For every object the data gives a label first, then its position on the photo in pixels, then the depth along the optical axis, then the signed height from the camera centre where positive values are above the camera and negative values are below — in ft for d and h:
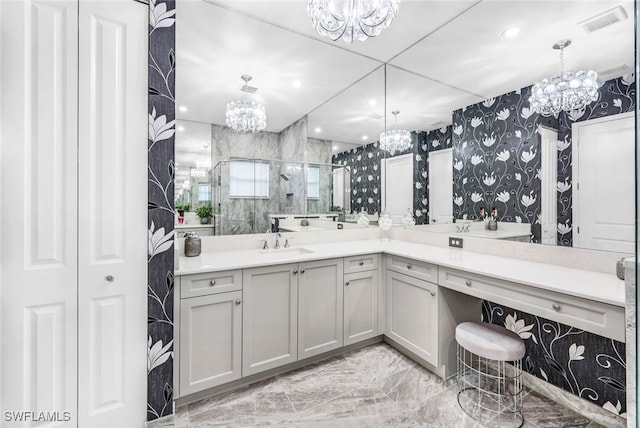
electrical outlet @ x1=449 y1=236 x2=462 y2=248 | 7.97 -0.82
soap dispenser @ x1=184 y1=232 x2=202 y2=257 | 6.68 -0.78
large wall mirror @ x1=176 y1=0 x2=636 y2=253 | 5.26 +2.78
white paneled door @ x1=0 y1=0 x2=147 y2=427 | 3.94 +0.04
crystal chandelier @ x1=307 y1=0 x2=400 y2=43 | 5.16 +3.88
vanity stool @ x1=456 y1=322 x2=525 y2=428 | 5.10 -3.98
